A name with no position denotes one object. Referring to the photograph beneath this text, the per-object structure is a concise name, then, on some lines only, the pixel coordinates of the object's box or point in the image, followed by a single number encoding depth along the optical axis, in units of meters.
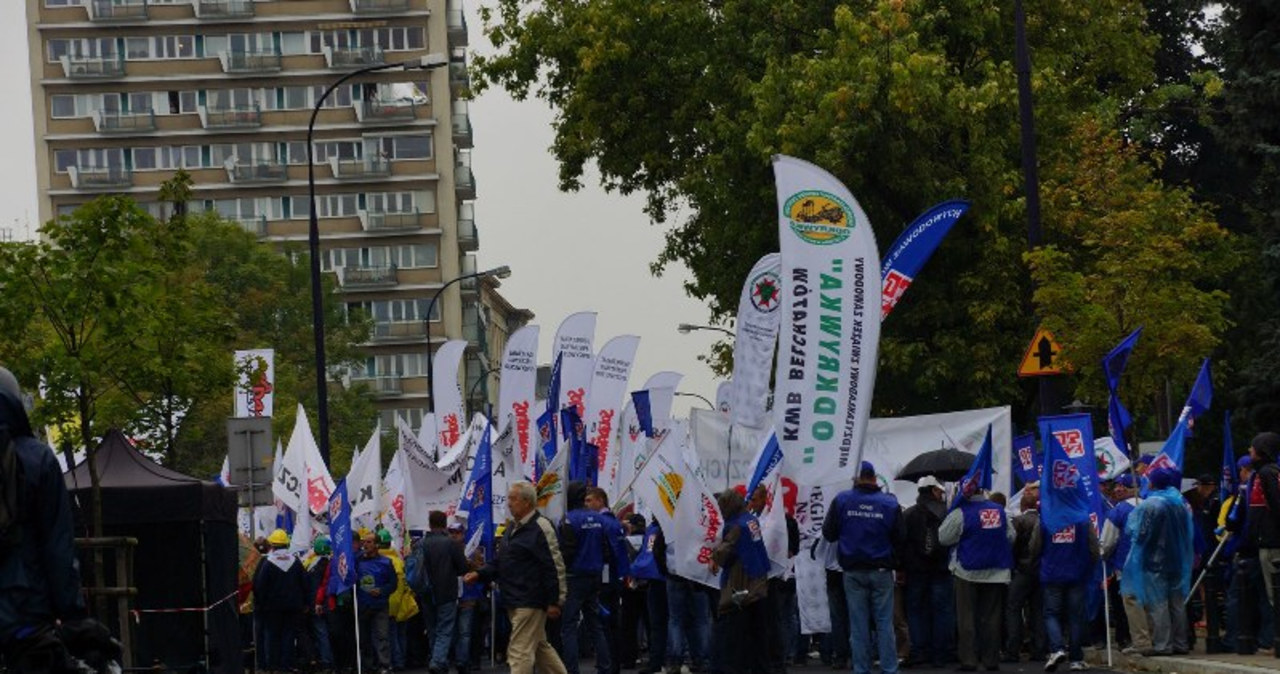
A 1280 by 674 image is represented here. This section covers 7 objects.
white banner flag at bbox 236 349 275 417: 37.47
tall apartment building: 117.56
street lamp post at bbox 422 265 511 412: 69.56
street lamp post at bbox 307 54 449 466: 38.31
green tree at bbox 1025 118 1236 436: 33.41
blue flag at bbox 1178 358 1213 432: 27.11
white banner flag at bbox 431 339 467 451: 37.59
